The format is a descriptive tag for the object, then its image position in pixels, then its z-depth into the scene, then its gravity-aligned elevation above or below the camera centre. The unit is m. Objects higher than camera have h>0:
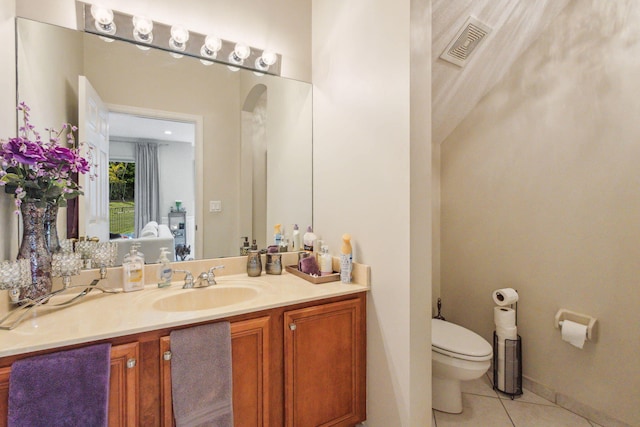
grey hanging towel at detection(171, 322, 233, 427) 1.08 -0.60
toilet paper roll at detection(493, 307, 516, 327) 1.95 -0.68
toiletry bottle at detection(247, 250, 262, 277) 1.73 -0.30
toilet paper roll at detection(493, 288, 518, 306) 1.95 -0.55
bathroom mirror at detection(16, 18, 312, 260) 1.38 +0.54
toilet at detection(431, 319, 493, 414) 1.65 -0.84
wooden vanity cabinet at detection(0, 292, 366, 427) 1.02 -0.64
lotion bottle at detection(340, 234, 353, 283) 1.56 -0.24
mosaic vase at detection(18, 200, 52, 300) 1.15 -0.13
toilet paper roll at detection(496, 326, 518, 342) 1.94 -0.78
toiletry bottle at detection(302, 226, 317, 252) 1.88 -0.18
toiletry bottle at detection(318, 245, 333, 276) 1.67 -0.29
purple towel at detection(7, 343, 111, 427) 0.87 -0.53
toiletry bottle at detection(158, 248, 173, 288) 1.51 -0.30
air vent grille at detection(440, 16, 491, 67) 1.73 +1.03
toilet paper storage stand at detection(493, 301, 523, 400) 1.91 -1.00
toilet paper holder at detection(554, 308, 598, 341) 1.67 -0.62
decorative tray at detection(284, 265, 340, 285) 1.58 -0.35
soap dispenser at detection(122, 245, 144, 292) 1.41 -0.28
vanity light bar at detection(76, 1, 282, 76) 1.45 +0.93
